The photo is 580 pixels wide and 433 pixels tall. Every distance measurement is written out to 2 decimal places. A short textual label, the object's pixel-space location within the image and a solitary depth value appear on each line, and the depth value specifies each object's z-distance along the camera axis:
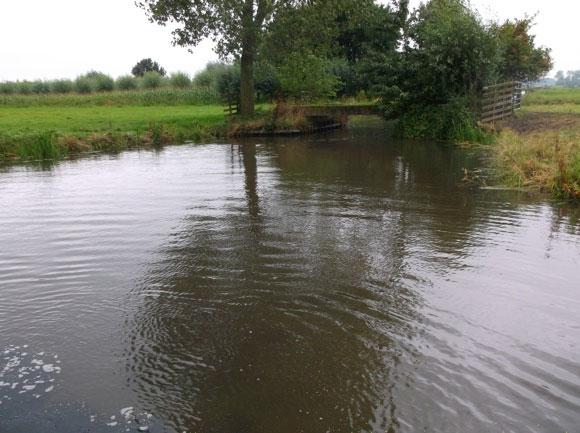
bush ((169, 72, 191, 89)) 50.66
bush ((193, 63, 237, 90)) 49.19
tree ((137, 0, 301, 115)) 24.16
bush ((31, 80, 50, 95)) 49.44
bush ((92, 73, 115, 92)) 50.47
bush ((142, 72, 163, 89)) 50.41
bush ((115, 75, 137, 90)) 50.75
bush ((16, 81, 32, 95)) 48.56
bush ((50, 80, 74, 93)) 50.34
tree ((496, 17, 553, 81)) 35.41
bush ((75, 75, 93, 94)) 50.28
